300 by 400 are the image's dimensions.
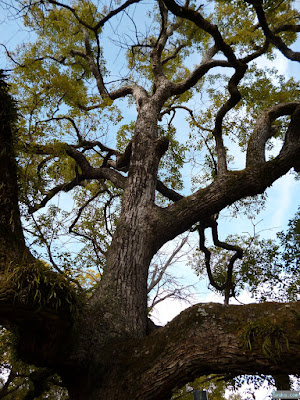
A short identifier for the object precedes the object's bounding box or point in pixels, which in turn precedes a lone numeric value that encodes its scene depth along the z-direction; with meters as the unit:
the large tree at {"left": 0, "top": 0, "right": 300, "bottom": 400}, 2.28
